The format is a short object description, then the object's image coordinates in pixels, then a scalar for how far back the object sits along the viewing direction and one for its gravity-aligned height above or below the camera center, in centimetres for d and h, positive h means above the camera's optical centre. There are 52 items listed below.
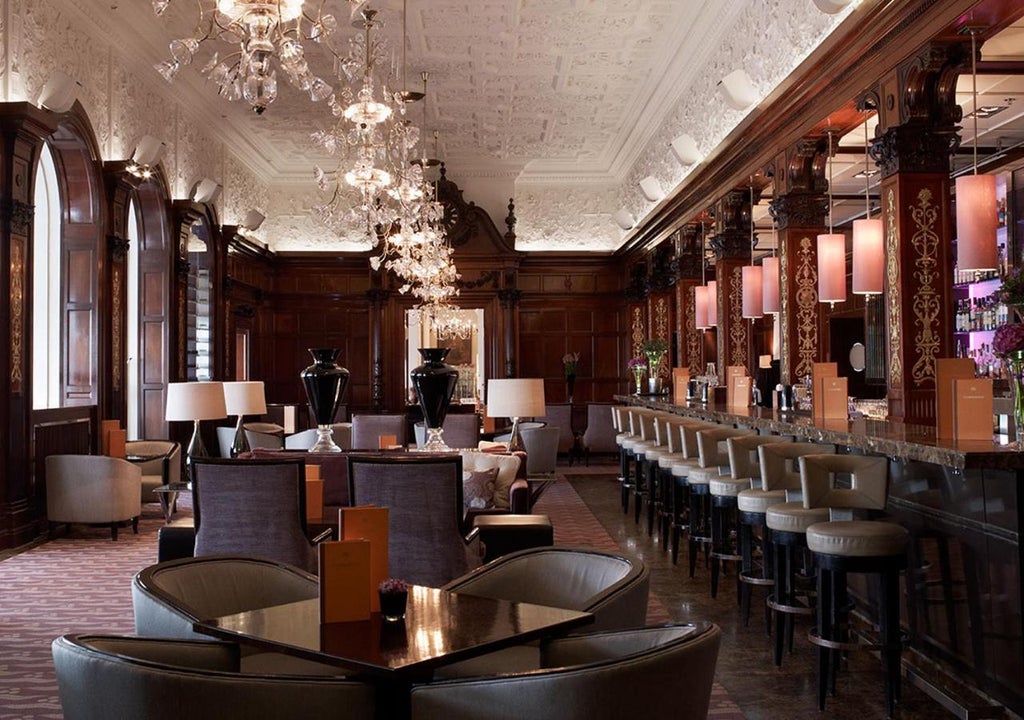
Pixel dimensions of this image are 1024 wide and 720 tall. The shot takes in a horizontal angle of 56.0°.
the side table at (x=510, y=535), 503 -82
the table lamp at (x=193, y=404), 722 -15
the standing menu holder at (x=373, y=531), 297 -47
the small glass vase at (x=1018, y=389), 378 -7
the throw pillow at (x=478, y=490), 601 -69
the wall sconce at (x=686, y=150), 1072 +253
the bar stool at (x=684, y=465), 704 -64
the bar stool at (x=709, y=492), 625 -80
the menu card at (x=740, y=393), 809 -14
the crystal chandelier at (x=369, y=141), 705 +196
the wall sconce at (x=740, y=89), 862 +258
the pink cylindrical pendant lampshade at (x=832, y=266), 715 +81
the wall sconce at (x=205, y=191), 1233 +248
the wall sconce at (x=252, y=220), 1462 +248
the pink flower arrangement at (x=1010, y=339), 362 +13
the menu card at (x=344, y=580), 272 -56
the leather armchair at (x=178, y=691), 206 -67
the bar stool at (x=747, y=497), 523 -69
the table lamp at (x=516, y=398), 683 -13
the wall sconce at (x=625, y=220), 1553 +257
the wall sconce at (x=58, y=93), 813 +249
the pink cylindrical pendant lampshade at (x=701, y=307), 1126 +82
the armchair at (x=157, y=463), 950 -80
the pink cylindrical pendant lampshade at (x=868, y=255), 662 +82
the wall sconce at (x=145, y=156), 1036 +248
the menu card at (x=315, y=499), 525 -64
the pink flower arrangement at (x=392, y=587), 277 -59
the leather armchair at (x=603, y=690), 204 -68
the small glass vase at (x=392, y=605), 277 -65
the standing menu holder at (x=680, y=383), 1050 -7
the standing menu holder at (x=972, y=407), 405 -14
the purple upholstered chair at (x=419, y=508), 459 -61
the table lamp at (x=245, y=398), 789 -12
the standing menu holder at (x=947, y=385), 423 -5
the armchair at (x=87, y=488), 828 -89
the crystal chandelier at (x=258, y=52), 409 +145
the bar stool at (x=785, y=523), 463 -71
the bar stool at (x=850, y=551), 402 -74
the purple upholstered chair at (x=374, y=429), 973 -48
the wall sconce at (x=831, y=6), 630 +243
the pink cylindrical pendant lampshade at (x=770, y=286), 852 +80
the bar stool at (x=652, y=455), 834 -67
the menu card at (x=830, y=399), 578 -15
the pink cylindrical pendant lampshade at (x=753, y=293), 893 +77
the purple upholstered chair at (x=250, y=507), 480 -62
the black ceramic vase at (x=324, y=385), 705 -2
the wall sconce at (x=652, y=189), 1302 +256
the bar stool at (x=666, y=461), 766 -66
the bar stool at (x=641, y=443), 889 -60
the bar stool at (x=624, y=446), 1009 -71
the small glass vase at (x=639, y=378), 1342 -1
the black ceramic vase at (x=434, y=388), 689 -5
